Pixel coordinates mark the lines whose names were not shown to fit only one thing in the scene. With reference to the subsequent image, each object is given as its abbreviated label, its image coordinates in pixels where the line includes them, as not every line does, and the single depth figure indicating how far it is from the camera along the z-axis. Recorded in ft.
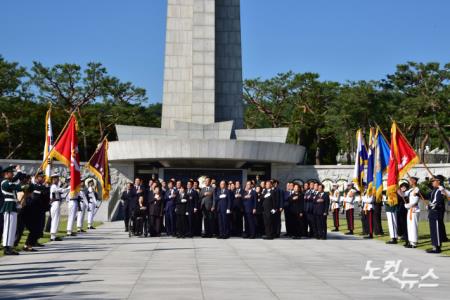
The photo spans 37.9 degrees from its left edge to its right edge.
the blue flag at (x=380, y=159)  60.54
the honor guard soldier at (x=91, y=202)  76.79
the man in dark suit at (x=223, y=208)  61.41
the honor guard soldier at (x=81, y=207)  69.41
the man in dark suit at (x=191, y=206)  62.23
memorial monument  108.68
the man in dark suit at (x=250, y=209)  61.98
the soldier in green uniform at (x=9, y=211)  43.50
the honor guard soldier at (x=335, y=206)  76.43
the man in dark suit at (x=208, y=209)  62.59
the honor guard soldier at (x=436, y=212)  47.37
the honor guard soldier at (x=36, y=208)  49.62
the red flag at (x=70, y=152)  56.17
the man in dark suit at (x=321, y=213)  61.72
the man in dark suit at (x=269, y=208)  60.70
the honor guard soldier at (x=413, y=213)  52.21
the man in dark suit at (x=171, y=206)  62.64
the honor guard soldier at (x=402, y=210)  57.26
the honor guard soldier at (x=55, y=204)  57.26
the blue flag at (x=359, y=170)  71.77
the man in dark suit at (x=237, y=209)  62.75
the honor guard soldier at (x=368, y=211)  64.49
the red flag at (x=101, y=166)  71.72
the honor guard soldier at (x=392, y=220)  57.36
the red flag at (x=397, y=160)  55.06
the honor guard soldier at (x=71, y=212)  63.05
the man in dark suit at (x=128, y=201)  66.53
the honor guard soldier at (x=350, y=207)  71.05
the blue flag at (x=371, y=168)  63.98
